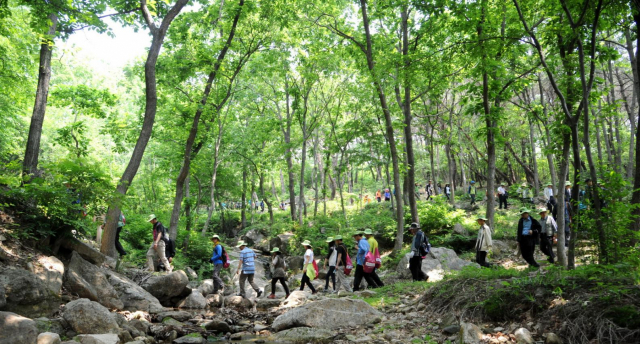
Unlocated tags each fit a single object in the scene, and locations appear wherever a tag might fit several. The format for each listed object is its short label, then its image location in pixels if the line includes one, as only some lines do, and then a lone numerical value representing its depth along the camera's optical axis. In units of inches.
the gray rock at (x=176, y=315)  355.9
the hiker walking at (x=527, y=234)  382.3
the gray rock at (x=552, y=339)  185.3
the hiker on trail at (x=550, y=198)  546.6
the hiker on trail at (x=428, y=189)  1221.0
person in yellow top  439.2
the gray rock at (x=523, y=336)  193.6
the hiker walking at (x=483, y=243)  405.4
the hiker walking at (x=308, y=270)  467.2
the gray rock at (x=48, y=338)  211.3
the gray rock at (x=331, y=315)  301.5
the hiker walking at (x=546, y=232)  415.5
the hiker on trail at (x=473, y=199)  965.2
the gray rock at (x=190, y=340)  288.4
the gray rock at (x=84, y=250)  350.0
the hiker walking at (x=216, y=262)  486.9
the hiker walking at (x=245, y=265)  470.0
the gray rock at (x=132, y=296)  358.9
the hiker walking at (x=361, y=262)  427.1
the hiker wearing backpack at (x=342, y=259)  467.2
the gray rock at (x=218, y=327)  337.4
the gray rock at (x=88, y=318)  255.9
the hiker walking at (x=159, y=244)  474.0
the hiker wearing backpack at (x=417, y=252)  421.1
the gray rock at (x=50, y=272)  287.4
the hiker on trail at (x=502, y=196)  888.9
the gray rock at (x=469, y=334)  203.8
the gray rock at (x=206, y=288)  490.5
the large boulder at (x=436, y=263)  469.6
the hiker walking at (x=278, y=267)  466.0
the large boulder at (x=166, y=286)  415.6
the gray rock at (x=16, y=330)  196.9
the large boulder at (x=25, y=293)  246.7
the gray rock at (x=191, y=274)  566.9
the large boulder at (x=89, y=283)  313.6
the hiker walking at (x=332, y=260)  473.7
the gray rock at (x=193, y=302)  434.9
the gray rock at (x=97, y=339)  229.1
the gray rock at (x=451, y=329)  235.9
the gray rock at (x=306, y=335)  274.7
